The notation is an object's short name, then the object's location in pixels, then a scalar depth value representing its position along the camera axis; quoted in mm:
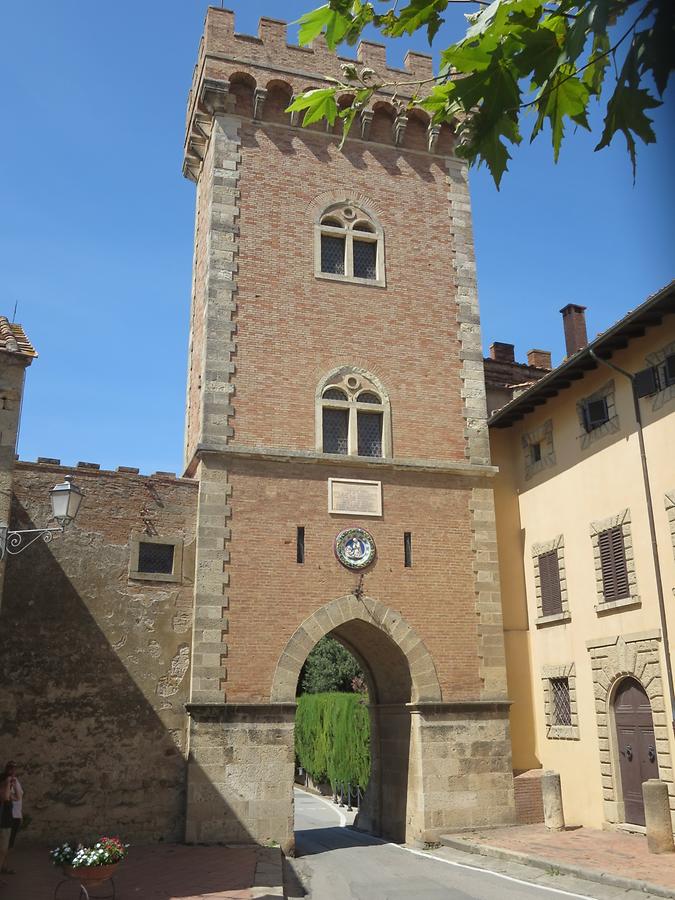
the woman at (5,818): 11203
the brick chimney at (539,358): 24969
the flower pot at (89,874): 9516
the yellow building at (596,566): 14484
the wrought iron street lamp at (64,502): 10320
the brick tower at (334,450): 15688
